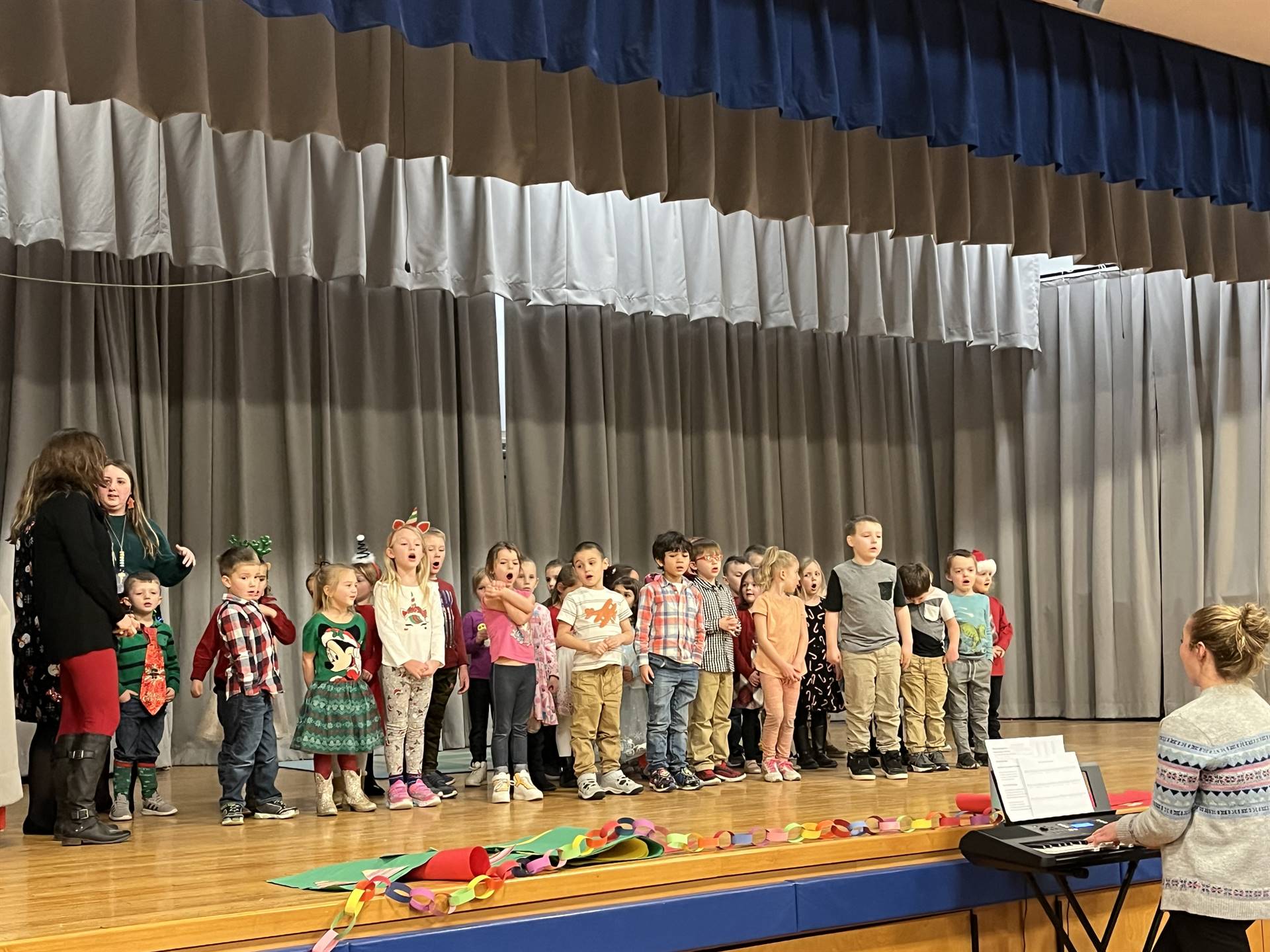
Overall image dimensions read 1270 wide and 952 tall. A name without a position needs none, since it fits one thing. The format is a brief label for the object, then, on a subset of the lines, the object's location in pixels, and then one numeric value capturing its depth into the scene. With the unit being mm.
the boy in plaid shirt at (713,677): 6055
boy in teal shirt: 6789
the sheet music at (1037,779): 3828
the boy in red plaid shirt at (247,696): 4980
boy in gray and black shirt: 6219
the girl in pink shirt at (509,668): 5516
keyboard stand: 3666
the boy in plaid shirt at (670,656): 5773
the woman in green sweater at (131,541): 5039
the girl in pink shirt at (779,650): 6043
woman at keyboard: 3113
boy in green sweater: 5004
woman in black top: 4430
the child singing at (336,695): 5102
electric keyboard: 3484
